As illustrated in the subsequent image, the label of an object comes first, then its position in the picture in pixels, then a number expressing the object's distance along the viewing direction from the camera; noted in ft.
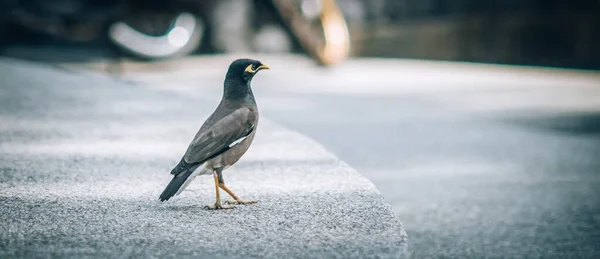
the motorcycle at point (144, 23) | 68.80
